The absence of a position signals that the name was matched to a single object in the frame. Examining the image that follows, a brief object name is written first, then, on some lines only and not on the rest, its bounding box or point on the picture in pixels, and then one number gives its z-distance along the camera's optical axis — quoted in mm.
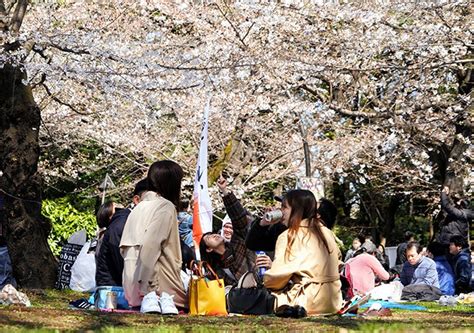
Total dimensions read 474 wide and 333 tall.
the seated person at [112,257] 8078
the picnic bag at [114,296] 7500
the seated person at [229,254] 8125
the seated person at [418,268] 13125
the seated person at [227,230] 9285
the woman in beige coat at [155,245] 6789
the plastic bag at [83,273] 11094
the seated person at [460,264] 13328
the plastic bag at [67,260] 11172
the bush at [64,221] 19922
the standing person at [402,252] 15770
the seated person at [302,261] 6914
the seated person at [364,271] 11672
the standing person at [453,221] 13656
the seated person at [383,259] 15174
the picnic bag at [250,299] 7043
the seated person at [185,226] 10219
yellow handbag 7070
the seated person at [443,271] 13539
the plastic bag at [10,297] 7363
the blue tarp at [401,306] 10080
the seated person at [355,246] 16841
